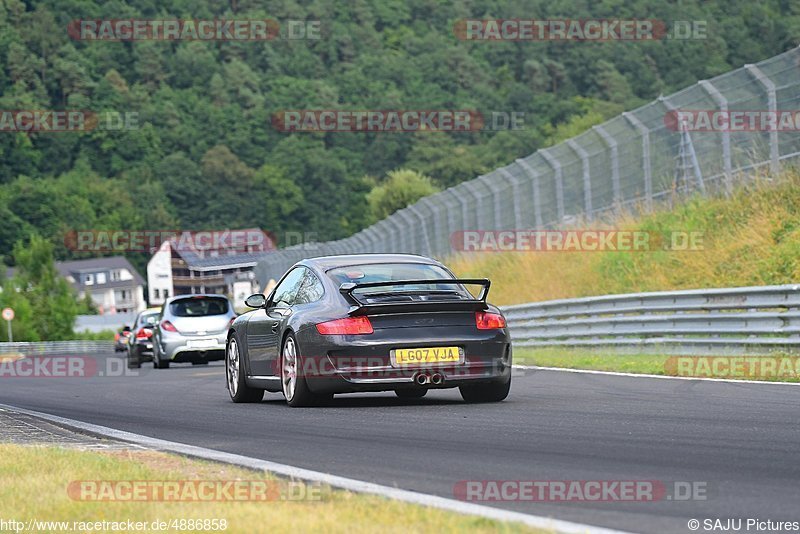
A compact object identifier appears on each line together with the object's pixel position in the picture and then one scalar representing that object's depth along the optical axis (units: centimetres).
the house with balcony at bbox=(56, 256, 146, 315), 18475
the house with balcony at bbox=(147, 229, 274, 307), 18408
